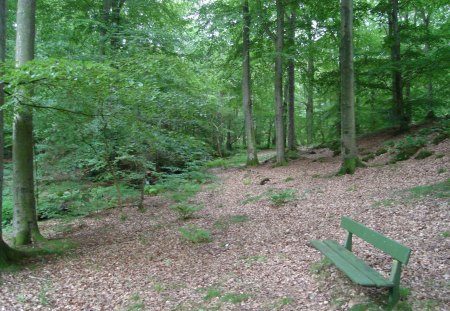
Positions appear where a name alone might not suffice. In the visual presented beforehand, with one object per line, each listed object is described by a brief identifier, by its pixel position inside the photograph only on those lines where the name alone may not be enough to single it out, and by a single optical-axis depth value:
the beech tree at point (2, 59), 5.67
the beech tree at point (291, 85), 17.42
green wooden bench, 3.65
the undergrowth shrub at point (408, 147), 11.72
